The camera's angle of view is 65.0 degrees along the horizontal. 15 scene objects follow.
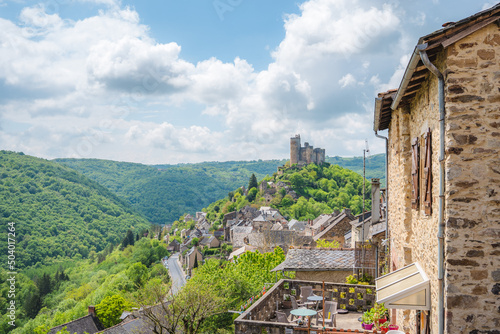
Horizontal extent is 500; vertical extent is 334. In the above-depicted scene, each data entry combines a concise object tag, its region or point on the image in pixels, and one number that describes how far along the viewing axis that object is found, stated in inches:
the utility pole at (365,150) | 613.0
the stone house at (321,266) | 646.5
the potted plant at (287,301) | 479.3
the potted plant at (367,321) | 371.6
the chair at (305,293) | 476.1
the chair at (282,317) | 389.1
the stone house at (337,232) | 1591.7
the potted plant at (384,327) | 333.8
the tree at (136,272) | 2667.3
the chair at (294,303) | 446.9
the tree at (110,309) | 1622.8
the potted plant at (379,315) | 370.8
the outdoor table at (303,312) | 365.1
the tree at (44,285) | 2680.4
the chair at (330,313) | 394.1
